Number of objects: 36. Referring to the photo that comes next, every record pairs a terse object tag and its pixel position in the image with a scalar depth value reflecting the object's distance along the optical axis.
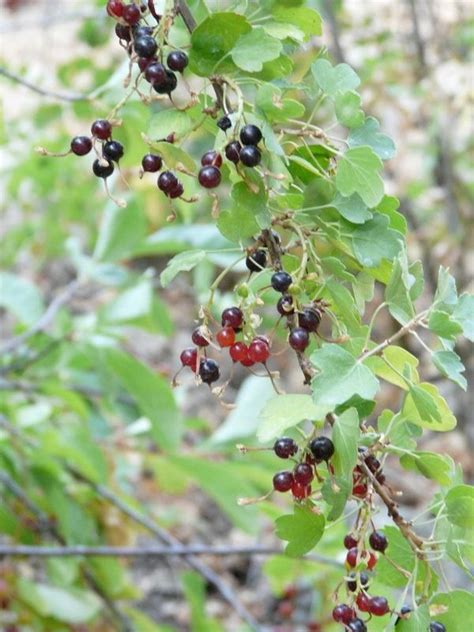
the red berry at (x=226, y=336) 0.77
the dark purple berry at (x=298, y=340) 0.75
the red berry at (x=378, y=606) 0.77
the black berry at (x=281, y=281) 0.76
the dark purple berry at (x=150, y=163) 0.78
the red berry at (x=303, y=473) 0.76
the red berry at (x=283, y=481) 0.76
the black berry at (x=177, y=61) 0.77
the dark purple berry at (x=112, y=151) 0.79
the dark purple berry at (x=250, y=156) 0.75
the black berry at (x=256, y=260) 0.78
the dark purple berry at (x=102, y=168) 0.79
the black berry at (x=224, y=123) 0.76
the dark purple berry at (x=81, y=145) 0.80
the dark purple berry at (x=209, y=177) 0.76
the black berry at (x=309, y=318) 0.76
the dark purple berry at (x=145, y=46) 0.76
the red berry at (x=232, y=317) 0.77
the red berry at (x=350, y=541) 0.78
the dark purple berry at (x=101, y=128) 0.79
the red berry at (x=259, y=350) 0.77
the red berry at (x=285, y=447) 0.77
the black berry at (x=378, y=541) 0.78
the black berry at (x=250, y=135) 0.75
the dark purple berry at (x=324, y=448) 0.76
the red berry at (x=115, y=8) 0.78
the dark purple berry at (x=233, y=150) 0.75
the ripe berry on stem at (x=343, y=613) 0.77
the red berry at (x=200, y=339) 0.77
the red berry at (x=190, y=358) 0.78
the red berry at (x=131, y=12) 0.77
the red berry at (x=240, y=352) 0.77
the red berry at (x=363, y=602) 0.77
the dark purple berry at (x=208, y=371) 0.78
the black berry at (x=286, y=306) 0.76
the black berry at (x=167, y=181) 0.78
